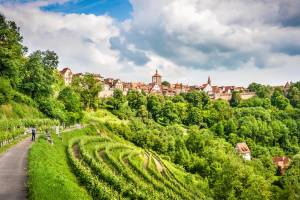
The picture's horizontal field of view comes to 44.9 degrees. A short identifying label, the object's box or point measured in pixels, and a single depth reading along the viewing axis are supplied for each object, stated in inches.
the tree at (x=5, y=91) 1674.5
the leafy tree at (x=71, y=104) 2265.0
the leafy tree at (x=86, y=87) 3196.4
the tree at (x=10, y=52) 1801.2
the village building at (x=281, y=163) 2987.7
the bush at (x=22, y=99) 1990.7
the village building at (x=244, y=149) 3235.7
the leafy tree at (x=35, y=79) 2172.7
